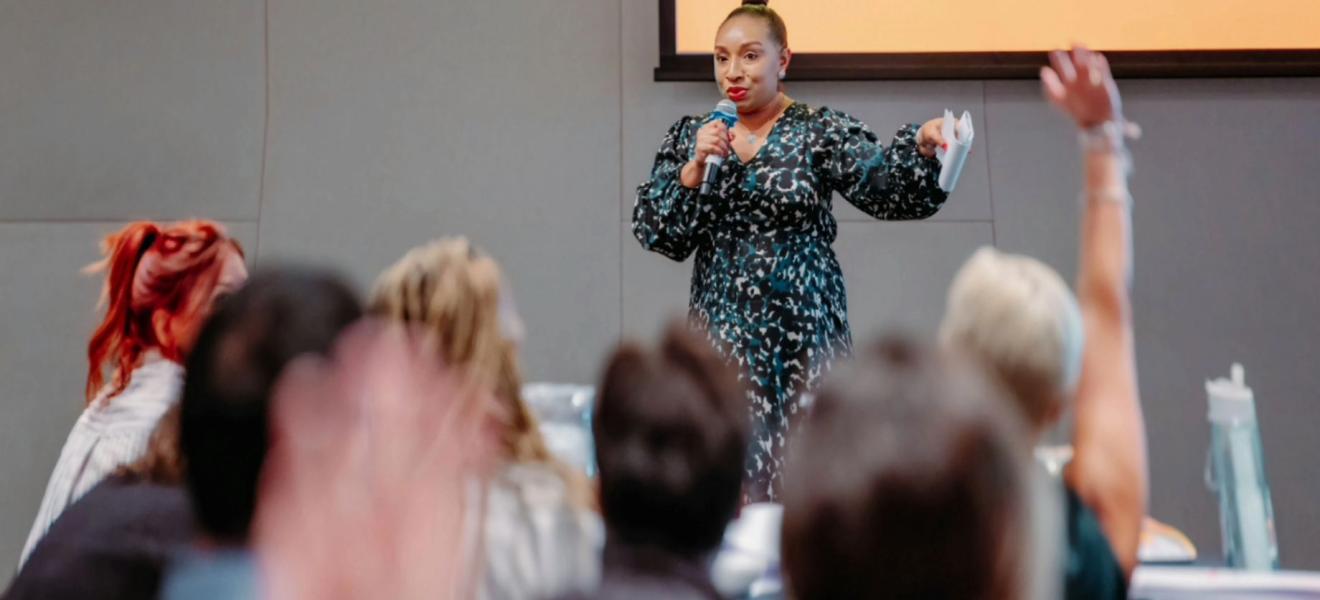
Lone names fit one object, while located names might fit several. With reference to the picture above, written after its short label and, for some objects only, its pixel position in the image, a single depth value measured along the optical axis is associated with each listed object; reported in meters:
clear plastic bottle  6.22
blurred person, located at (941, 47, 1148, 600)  4.84
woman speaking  6.98
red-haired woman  6.63
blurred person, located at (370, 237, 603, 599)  4.99
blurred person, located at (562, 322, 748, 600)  4.60
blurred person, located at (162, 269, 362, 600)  4.31
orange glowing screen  8.31
